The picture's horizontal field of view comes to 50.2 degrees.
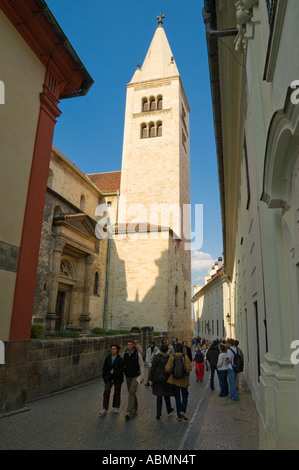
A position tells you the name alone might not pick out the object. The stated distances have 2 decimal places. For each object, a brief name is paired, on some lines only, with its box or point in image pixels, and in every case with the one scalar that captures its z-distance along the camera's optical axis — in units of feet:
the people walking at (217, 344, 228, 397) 28.76
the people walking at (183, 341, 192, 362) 33.63
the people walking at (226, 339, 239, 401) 27.84
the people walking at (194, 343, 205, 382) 39.25
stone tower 82.43
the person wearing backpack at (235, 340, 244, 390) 28.43
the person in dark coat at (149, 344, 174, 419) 20.80
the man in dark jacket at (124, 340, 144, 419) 22.37
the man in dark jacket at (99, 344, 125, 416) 22.25
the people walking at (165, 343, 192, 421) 20.68
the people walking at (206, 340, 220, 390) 32.55
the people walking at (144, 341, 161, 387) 39.56
